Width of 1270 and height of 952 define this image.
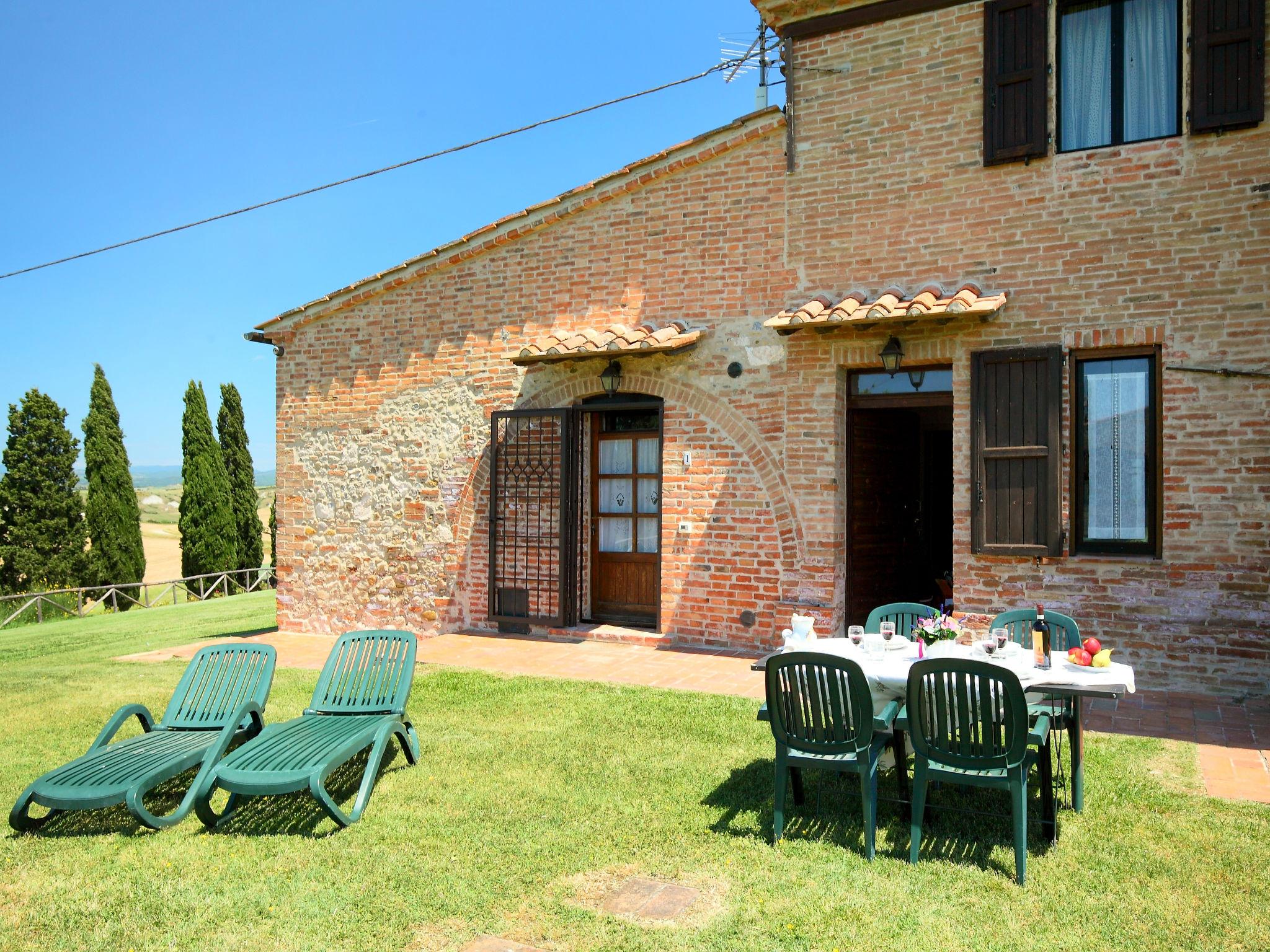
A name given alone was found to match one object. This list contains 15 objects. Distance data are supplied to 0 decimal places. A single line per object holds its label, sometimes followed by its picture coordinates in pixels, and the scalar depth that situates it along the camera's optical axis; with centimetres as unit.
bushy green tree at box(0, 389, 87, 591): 2070
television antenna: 1074
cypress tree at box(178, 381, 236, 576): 2322
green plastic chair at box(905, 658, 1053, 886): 384
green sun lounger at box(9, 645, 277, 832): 445
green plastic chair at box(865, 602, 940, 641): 545
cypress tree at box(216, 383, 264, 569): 2458
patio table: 414
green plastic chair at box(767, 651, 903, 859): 412
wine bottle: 443
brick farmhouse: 688
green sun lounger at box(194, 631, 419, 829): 445
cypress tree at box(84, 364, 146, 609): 2206
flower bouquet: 481
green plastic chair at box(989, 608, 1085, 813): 452
